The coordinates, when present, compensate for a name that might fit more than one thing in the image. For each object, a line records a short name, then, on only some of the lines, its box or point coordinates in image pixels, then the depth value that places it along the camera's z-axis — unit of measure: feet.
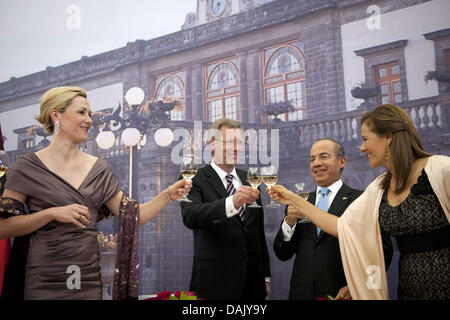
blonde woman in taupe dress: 6.43
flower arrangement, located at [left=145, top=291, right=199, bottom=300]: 4.98
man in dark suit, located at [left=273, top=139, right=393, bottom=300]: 7.95
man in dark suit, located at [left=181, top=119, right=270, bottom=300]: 8.00
